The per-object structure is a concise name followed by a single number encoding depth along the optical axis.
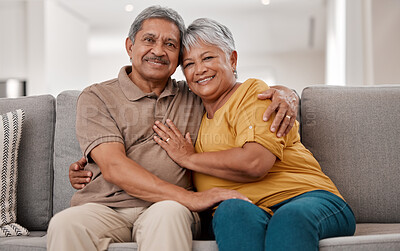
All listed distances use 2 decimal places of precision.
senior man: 1.40
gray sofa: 1.88
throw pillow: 1.79
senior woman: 1.32
